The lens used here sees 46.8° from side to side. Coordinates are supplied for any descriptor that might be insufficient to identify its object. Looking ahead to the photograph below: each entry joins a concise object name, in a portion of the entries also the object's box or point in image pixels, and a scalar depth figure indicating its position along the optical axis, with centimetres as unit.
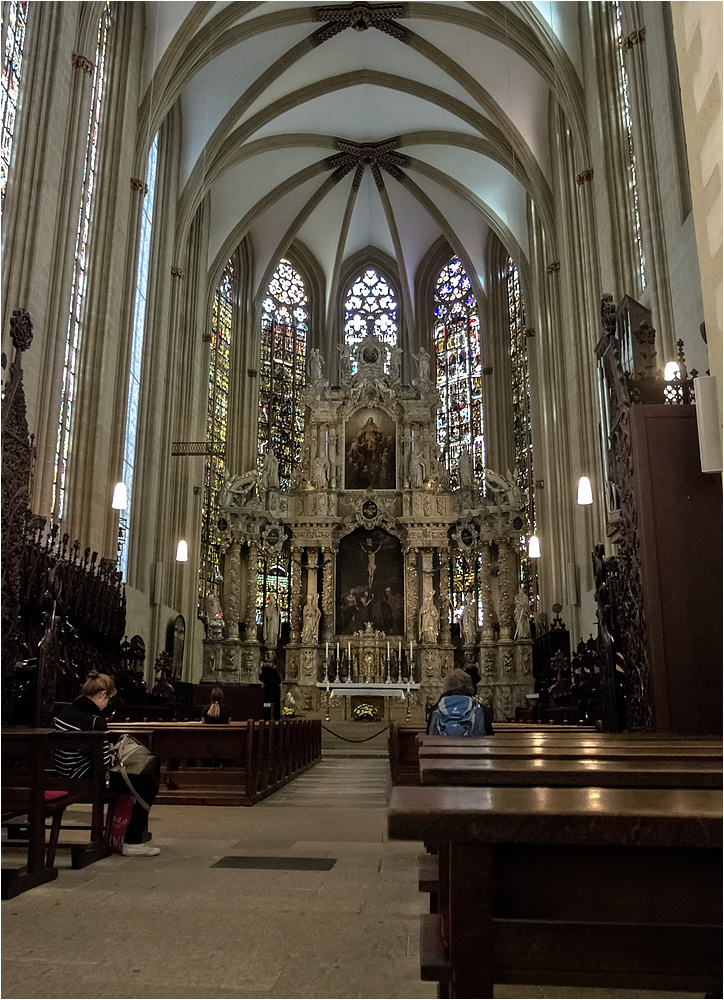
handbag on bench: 554
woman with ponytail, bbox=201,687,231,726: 910
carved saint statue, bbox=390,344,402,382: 2487
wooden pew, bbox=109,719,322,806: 855
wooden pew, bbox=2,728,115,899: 442
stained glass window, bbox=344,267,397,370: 2997
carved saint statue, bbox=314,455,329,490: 2356
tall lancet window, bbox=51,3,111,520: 1502
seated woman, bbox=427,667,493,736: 595
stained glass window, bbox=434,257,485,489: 2719
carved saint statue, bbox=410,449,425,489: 2341
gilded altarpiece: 2158
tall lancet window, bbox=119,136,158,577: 1865
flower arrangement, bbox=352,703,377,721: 2058
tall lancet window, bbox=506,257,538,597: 2389
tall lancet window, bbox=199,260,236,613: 2381
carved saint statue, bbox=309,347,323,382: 2456
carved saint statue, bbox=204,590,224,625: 2212
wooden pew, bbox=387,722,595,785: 895
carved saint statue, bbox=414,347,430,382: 2448
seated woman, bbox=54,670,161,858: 543
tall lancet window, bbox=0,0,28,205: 1248
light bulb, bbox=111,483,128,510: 1315
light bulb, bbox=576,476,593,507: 1283
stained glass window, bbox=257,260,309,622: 2812
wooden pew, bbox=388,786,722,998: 151
